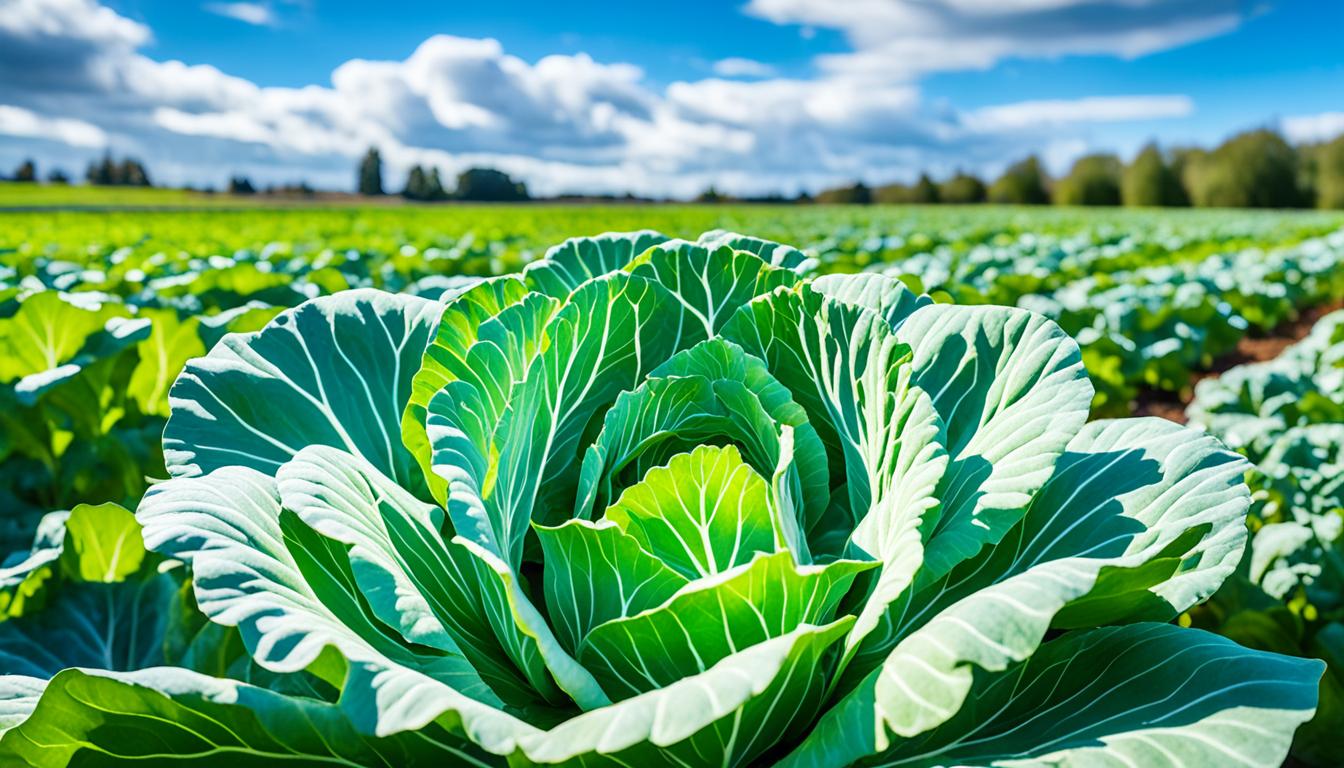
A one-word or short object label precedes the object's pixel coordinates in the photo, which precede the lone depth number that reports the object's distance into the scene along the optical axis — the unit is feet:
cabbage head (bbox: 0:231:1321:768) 2.84
